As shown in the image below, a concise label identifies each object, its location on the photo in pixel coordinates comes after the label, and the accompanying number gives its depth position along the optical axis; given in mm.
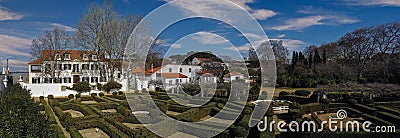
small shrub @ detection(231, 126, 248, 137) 9500
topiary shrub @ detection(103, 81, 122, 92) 27844
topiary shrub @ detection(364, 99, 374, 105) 19520
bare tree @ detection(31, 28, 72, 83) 33812
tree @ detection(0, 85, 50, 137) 8062
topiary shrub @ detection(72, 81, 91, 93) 26250
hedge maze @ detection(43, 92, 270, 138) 10219
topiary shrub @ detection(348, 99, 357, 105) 19553
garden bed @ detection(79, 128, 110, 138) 11212
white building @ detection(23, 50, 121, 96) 33297
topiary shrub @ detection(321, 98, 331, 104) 19462
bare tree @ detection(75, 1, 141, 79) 28203
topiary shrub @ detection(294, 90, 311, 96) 27202
